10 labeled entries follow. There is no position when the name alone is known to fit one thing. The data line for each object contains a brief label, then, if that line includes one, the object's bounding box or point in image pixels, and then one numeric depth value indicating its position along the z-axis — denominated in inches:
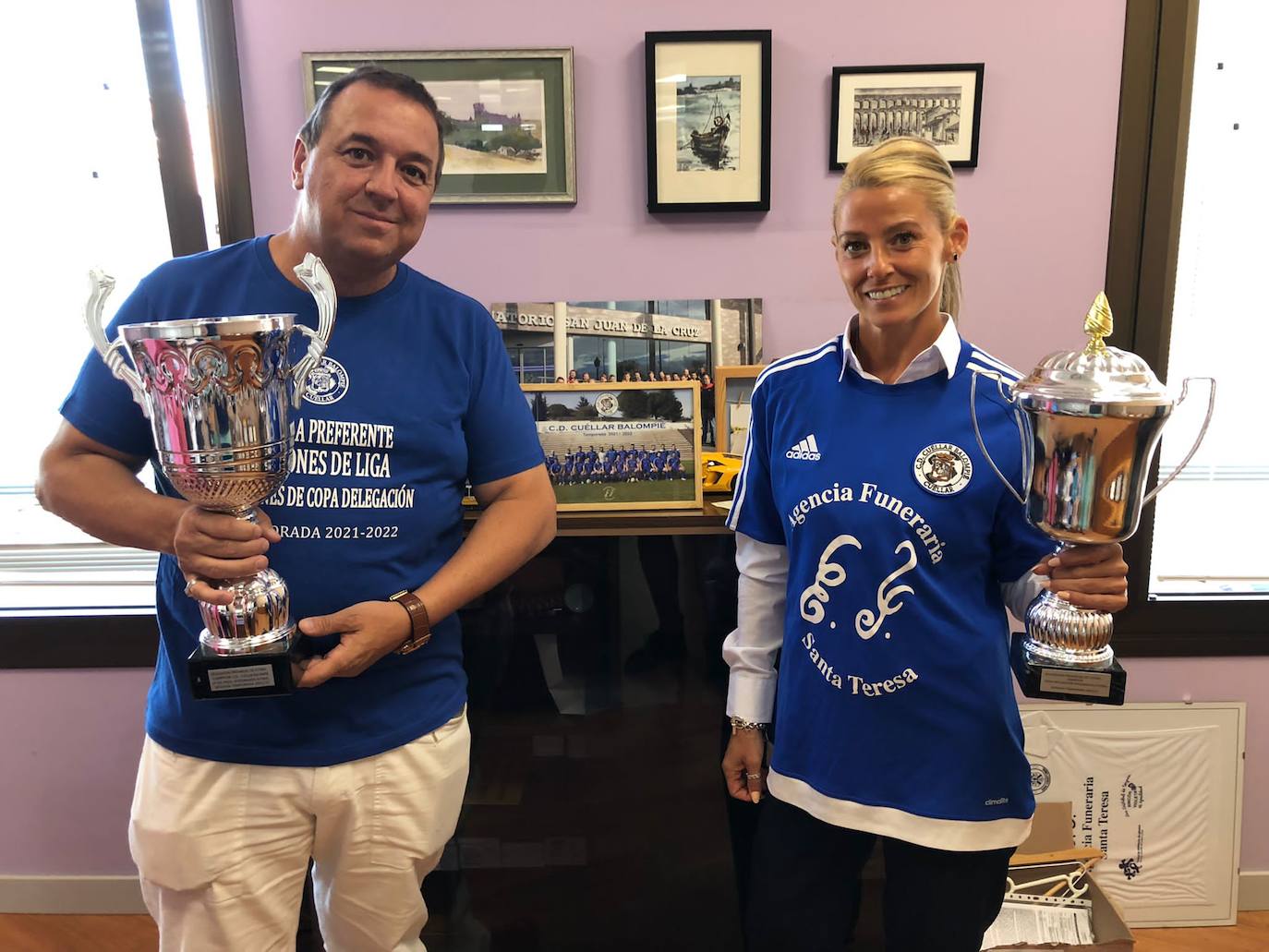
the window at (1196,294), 64.7
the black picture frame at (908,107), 64.2
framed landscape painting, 64.6
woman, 38.4
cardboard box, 59.8
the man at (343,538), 40.3
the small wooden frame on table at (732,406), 65.2
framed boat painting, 64.1
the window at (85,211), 67.2
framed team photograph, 58.6
